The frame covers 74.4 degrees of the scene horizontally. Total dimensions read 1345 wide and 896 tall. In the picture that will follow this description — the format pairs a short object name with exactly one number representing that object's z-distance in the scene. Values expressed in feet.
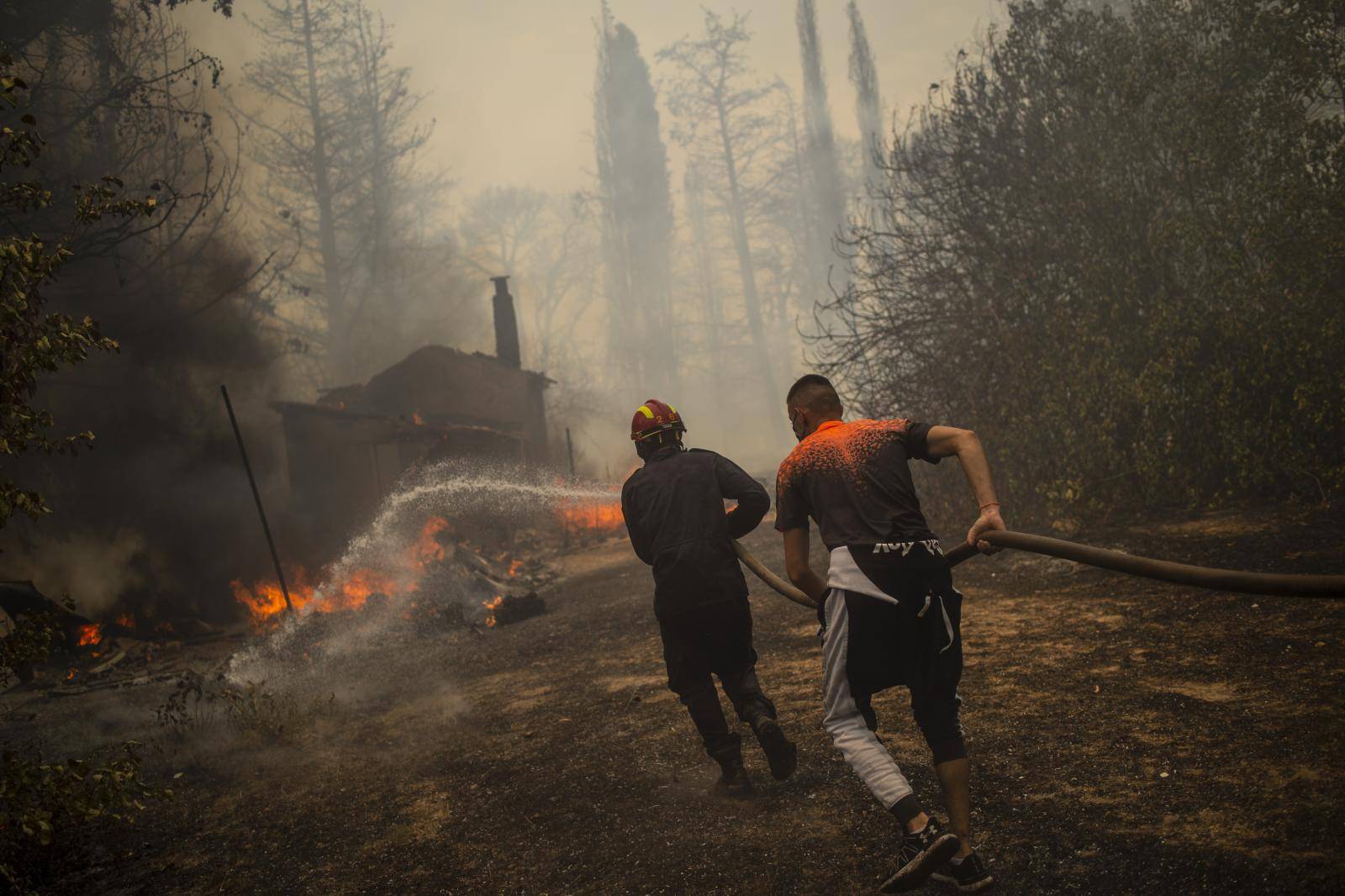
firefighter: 14.99
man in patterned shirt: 10.78
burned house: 61.36
